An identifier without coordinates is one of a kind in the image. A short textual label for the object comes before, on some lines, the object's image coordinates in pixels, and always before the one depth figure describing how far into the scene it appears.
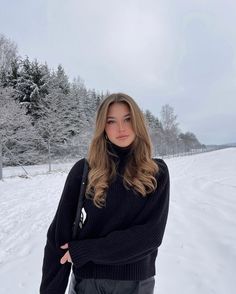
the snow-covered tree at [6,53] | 31.55
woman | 1.52
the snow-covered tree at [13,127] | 19.48
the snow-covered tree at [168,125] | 53.34
